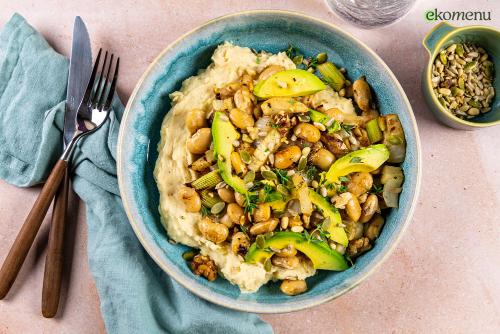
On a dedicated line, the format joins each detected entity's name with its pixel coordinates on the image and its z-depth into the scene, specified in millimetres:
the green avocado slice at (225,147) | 457
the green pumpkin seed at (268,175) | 461
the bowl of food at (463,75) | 495
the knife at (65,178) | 503
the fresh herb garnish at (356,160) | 457
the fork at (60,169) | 496
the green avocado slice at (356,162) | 458
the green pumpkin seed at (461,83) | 502
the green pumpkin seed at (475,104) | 505
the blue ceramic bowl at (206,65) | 465
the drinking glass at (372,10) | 520
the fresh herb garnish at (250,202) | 459
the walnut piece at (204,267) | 476
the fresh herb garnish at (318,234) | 451
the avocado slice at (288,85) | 469
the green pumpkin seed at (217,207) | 470
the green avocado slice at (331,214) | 460
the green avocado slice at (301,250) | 452
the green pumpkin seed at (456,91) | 500
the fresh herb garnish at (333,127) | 467
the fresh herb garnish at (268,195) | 459
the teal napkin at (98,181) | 496
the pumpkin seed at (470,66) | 507
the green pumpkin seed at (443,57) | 503
